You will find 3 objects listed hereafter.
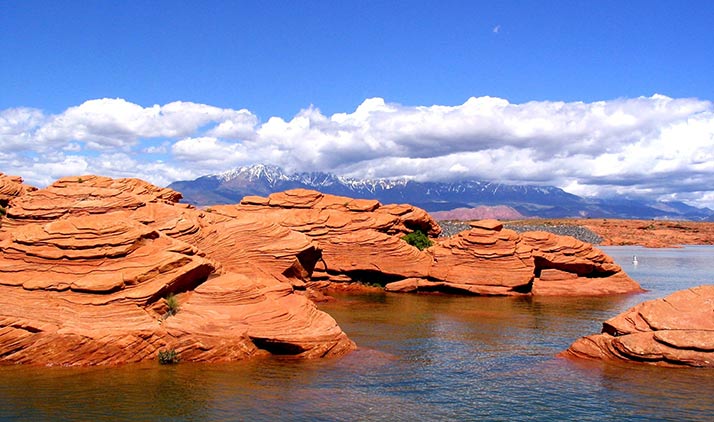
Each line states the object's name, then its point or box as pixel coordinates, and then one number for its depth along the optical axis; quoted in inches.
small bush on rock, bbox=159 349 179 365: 911.0
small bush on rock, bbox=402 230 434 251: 2245.3
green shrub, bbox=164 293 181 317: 987.9
